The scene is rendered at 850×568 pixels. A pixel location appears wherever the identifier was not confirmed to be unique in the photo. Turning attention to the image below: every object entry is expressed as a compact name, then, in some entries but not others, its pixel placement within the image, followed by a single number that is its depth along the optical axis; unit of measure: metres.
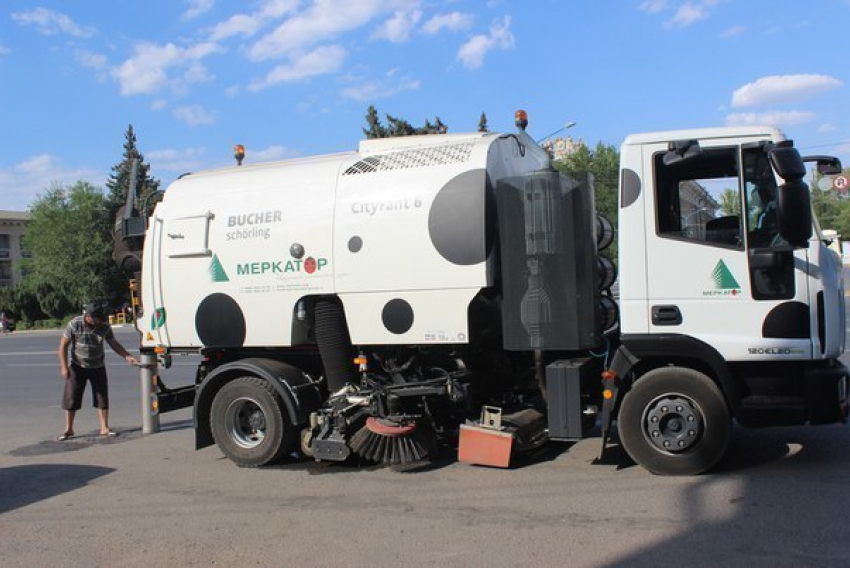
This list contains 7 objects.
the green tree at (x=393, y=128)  29.20
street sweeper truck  5.35
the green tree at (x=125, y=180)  62.78
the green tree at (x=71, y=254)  57.94
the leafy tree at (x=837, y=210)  69.32
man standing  8.60
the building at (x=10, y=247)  83.75
